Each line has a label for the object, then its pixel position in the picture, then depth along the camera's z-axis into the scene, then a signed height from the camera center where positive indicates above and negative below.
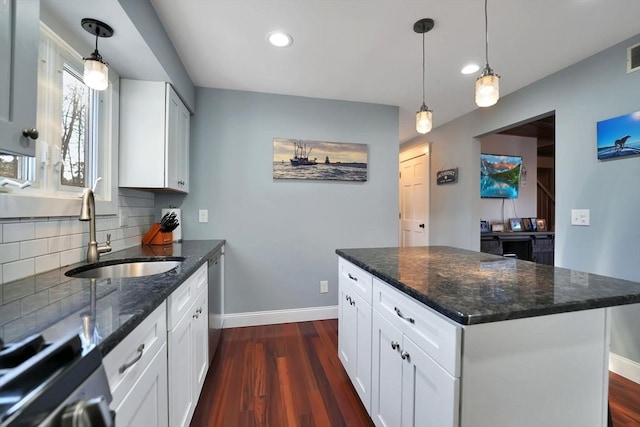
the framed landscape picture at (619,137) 1.85 +0.59
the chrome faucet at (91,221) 1.34 -0.04
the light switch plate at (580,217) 2.16 +0.00
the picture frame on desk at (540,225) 3.92 -0.12
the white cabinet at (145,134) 1.93 +0.59
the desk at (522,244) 3.51 -0.38
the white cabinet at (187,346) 1.11 -0.67
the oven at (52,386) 0.38 -0.27
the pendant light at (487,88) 1.36 +0.67
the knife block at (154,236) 2.19 -0.19
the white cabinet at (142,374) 0.70 -0.50
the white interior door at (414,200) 4.09 +0.26
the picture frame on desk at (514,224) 3.85 -0.12
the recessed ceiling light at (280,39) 1.84 +1.26
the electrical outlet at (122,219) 1.93 -0.05
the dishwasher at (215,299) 1.90 -0.68
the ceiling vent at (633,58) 1.84 +1.13
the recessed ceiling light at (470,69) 2.27 +1.29
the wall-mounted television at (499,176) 3.82 +0.59
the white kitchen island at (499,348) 0.80 -0.44
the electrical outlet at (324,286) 2.87 -0.78
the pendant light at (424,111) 1.72 +0.70
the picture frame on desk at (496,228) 3.75 -0.17
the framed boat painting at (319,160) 2.77 +0.59
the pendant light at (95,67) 1.26 +0.70
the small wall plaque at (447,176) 3.54 +0.55
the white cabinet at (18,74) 0.71 +0.39
